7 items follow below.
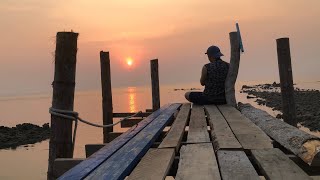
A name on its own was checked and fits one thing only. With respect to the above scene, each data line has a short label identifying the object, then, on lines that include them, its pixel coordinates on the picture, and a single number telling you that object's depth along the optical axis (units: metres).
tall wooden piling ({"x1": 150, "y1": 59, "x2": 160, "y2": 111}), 8.14
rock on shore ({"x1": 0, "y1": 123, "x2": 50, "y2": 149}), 16.18
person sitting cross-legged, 6.79
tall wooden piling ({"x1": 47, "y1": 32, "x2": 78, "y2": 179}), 3.58
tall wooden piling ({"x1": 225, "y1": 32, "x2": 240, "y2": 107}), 6.50
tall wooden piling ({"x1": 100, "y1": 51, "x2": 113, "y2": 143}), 8.35
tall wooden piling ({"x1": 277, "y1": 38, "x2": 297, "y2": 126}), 5.86
